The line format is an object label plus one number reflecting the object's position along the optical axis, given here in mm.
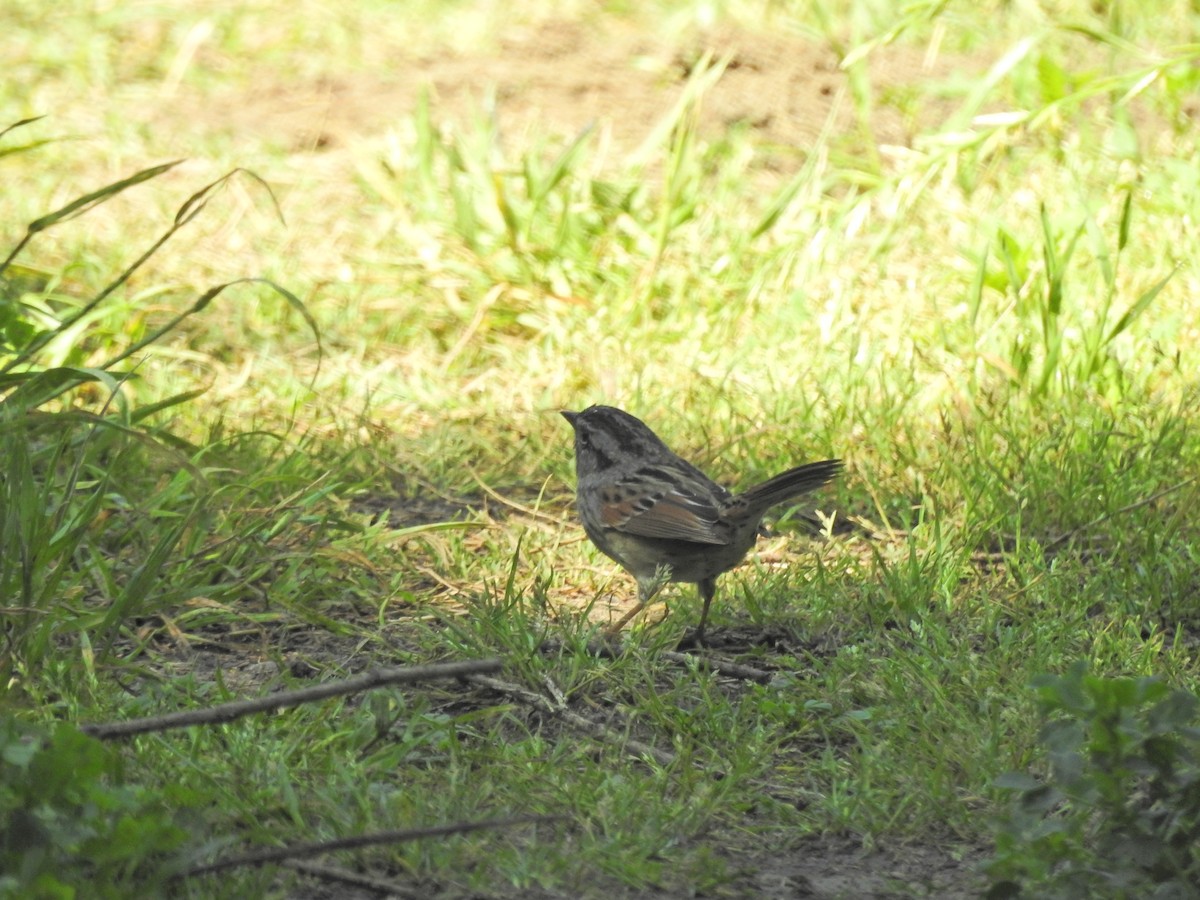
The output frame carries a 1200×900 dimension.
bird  8891
